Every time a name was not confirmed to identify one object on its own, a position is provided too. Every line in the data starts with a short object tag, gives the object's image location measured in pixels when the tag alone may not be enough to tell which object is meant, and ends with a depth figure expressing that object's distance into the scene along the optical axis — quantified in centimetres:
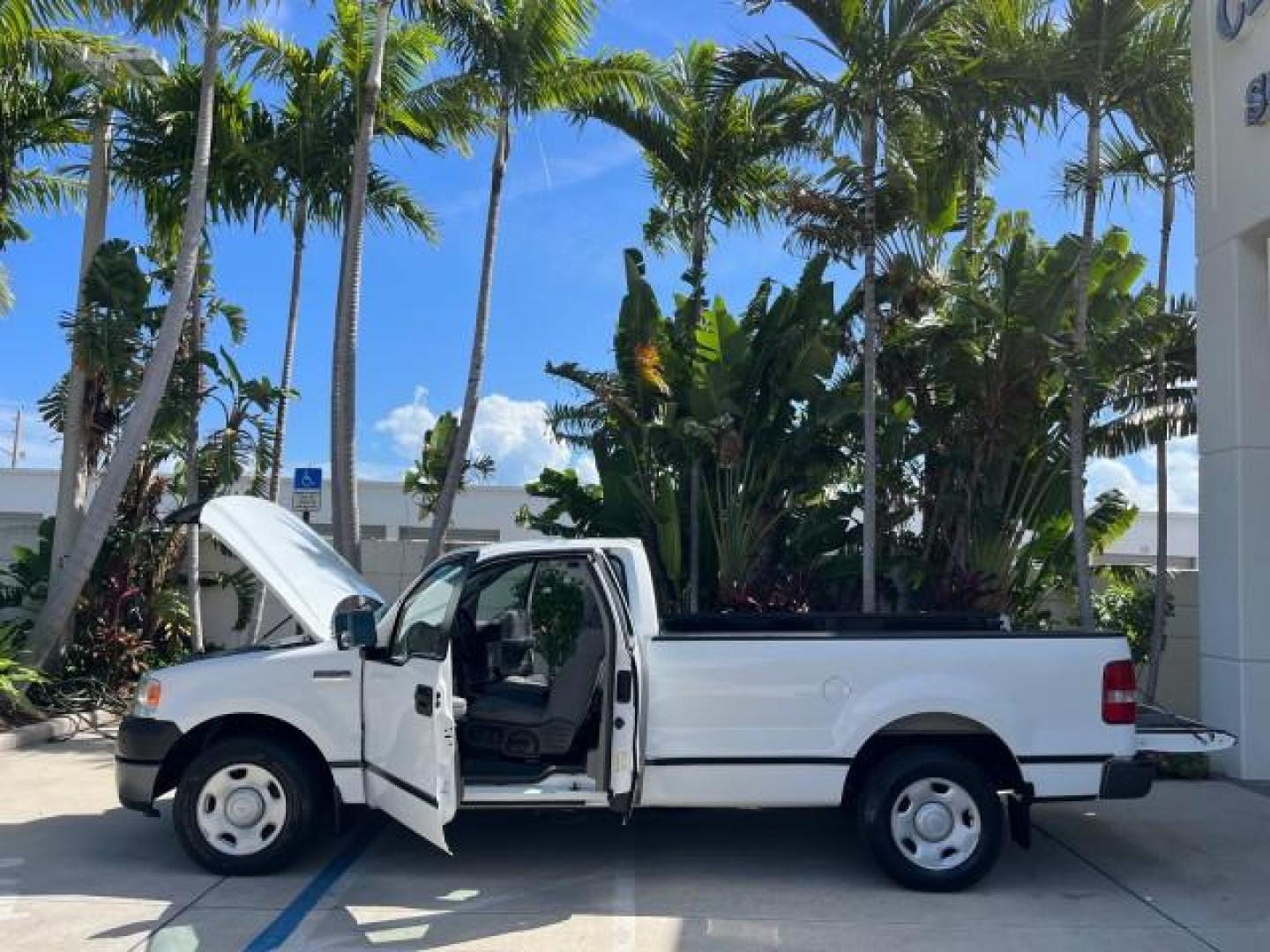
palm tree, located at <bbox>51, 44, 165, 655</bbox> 1255
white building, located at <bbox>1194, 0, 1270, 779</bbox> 920
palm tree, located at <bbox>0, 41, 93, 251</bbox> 1275
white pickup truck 606
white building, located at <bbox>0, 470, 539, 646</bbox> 2858
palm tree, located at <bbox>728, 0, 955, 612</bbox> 1071
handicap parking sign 1287
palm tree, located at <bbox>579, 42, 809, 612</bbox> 1434
